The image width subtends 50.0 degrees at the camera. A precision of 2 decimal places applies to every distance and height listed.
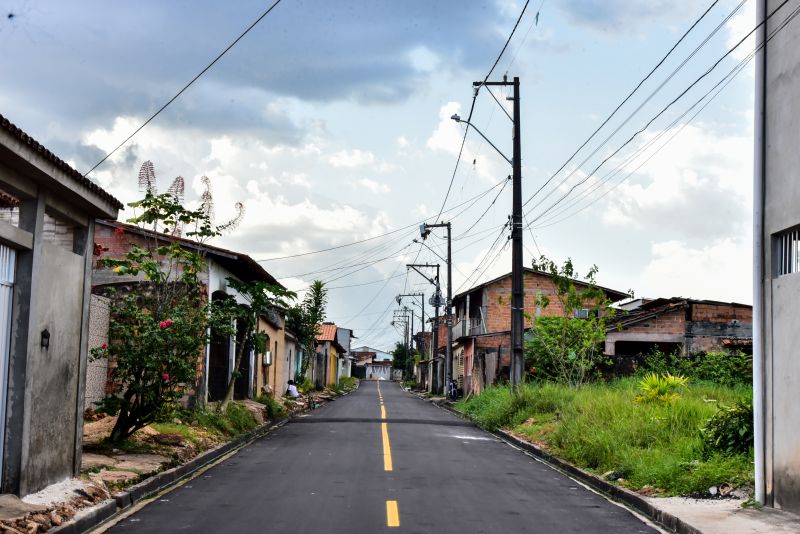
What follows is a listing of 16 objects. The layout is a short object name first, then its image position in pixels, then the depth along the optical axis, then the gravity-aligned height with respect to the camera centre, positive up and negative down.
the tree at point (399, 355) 130.38 -1.15
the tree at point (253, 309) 20.48 +0.82
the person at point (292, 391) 36.44 -1.97
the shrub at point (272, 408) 26.08 -1.99
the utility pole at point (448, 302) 45.22 +2.46
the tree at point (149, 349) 13.86 -0.15
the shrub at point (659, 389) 17.38 -0.69
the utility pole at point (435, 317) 53.31 +2.08
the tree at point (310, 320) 45.94 +1.36
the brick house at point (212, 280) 19.55 +1.41
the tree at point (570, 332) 25.44 +0.62
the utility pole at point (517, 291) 24.42 +1.70
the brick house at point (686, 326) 33.28 +1.19
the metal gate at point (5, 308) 8.84 +0.29
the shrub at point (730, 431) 11.84 -1.04
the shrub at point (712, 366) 24.39 -0.29
